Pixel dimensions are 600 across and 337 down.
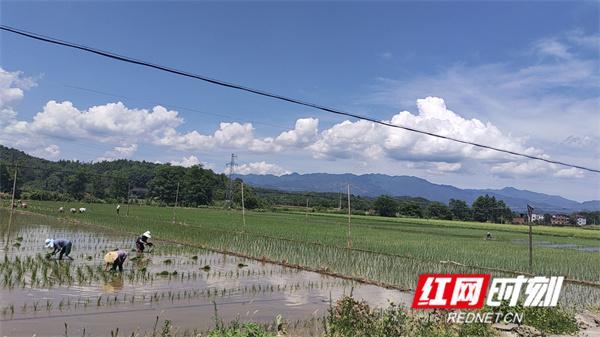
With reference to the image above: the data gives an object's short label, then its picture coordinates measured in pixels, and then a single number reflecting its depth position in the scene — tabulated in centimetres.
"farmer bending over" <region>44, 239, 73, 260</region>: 1384
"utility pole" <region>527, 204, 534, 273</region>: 1559
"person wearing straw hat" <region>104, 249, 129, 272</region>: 1209
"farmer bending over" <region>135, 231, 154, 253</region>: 1599
